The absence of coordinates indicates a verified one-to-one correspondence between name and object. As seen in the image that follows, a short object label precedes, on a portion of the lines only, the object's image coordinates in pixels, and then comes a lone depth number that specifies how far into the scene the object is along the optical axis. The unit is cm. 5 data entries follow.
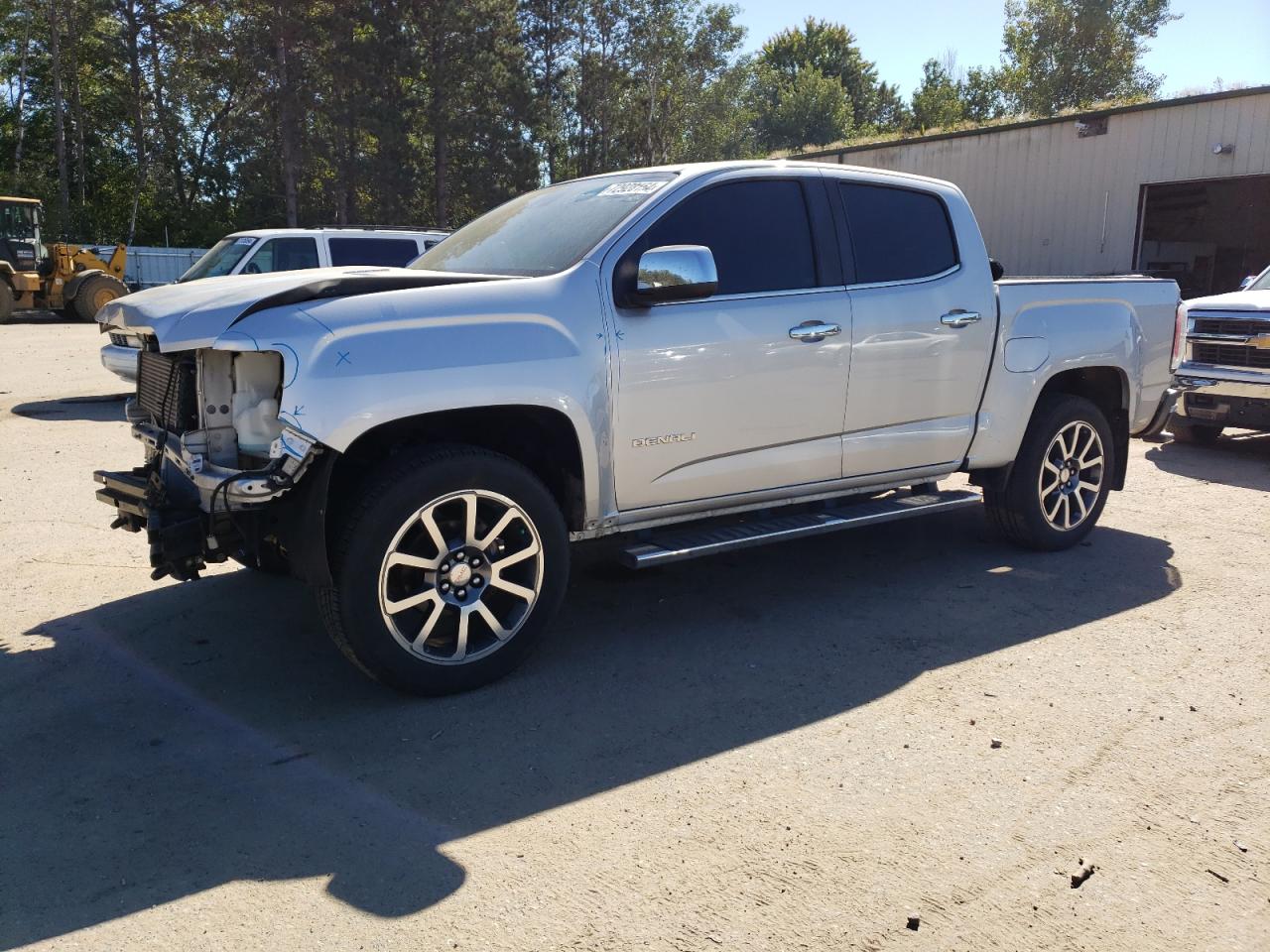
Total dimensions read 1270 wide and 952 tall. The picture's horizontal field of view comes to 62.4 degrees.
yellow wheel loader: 2422
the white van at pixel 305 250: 1162
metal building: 1934
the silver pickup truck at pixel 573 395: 388
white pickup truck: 943
